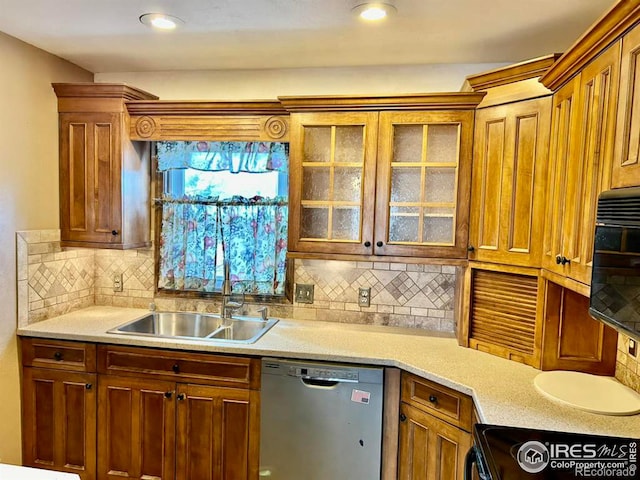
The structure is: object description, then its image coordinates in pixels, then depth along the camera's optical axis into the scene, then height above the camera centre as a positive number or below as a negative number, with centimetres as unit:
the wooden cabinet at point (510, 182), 192 +19
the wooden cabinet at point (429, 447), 187 -104
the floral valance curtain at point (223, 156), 274 +37
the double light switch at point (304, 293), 279 -50
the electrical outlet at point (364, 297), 272 -50
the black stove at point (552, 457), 125 -70
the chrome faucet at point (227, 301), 271 -56
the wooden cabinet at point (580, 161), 142 +23
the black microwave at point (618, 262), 106 -10
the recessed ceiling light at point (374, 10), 181 +89
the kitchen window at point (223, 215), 278 -2
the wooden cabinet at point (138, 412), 223 -108
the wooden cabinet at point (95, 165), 257 +26
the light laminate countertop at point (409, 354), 155 -68
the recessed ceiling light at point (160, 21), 198 +90
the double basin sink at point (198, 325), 267 -72
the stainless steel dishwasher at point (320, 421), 211 -102
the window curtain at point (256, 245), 279 -20
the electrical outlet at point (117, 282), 298 -50
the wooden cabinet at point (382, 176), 225 +23
